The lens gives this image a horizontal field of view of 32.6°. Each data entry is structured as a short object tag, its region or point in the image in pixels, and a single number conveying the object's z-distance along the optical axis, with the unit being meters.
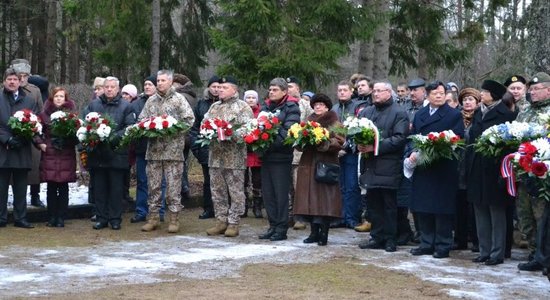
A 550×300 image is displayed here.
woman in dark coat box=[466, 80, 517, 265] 10.47
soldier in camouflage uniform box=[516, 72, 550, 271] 10.02
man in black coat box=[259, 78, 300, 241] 12.28
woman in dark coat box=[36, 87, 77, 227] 12.96
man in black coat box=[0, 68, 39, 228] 12.66
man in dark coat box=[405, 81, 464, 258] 11.00
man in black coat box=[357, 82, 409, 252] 11.35
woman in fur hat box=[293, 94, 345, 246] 11.64
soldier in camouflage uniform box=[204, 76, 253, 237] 12.43
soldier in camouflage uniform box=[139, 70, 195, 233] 12.71
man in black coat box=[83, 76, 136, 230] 12.97
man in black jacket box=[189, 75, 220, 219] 13.84
